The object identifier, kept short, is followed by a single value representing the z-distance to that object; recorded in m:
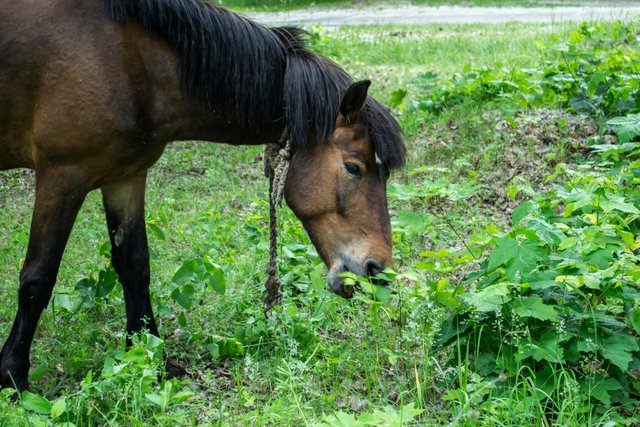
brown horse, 3.64
